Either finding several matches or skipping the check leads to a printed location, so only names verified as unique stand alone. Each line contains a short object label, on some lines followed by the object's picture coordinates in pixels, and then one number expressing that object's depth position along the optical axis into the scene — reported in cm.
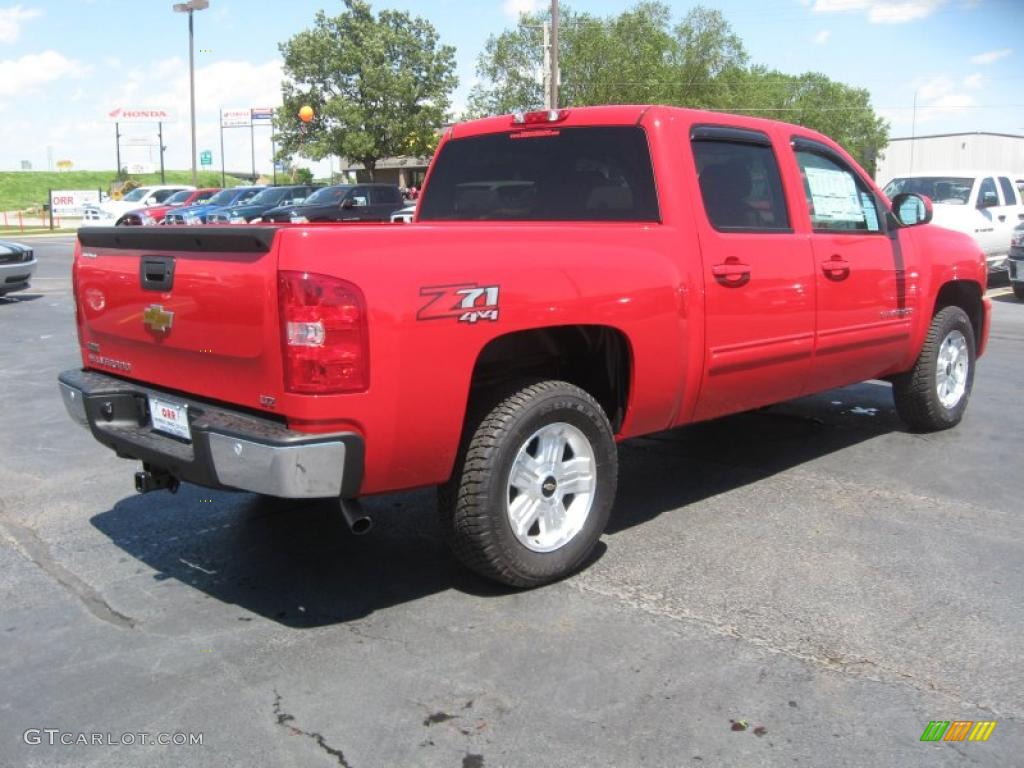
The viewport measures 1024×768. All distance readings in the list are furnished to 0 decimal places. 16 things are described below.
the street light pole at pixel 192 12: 3666
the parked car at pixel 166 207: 2963
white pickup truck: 1473
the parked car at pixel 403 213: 2338
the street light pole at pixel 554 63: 3272
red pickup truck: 316
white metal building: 6266
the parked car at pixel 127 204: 3375
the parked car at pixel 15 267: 1418
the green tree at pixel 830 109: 7440
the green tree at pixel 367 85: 5253
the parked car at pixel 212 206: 2766
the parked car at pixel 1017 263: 1416
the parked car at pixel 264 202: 2677
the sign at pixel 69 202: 4878
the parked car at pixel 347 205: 2428
